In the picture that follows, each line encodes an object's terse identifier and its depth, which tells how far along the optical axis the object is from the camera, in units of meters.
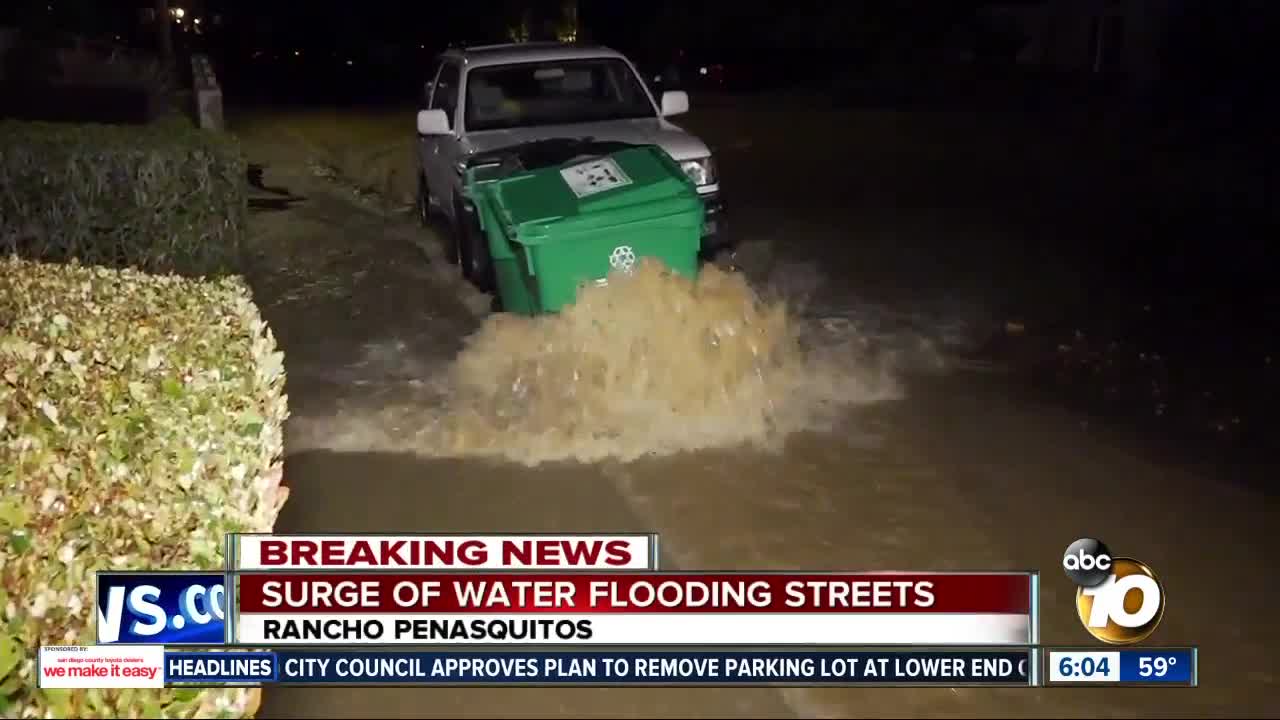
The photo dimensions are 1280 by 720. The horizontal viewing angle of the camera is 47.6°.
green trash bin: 8.13
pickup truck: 10.34
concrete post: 20.56
